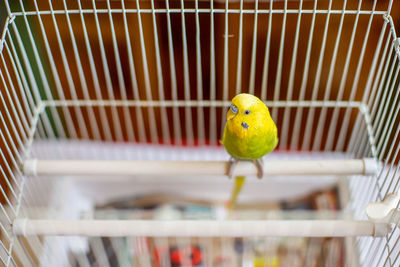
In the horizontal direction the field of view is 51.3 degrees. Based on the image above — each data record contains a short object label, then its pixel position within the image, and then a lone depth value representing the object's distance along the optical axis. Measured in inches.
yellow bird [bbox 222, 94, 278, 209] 19.9
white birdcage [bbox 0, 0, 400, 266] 23.4
